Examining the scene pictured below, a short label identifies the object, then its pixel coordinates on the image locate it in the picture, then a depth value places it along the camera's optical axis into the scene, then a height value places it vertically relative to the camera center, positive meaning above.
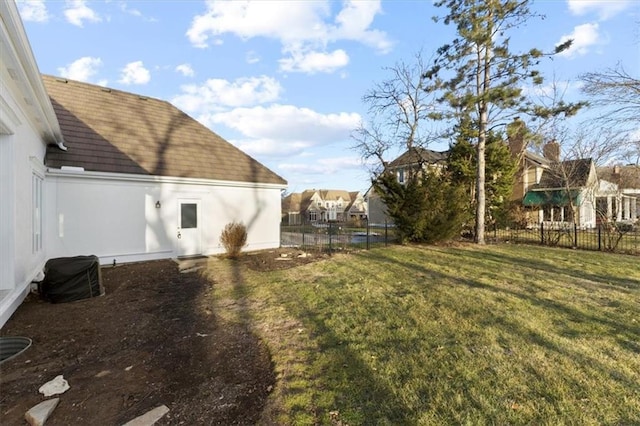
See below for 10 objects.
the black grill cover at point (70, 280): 6.11 -1.33
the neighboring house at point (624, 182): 20.29 +1.91
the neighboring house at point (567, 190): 18.45 +1.41
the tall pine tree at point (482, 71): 13.80 +6.52
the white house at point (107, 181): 5.27 +0.95
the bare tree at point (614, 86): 10.35 +4.17
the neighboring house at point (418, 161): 17.70 +3.46
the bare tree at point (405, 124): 18.58 +4.96
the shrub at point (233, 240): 11.20 -1.00
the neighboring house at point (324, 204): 70.88 +1.67
